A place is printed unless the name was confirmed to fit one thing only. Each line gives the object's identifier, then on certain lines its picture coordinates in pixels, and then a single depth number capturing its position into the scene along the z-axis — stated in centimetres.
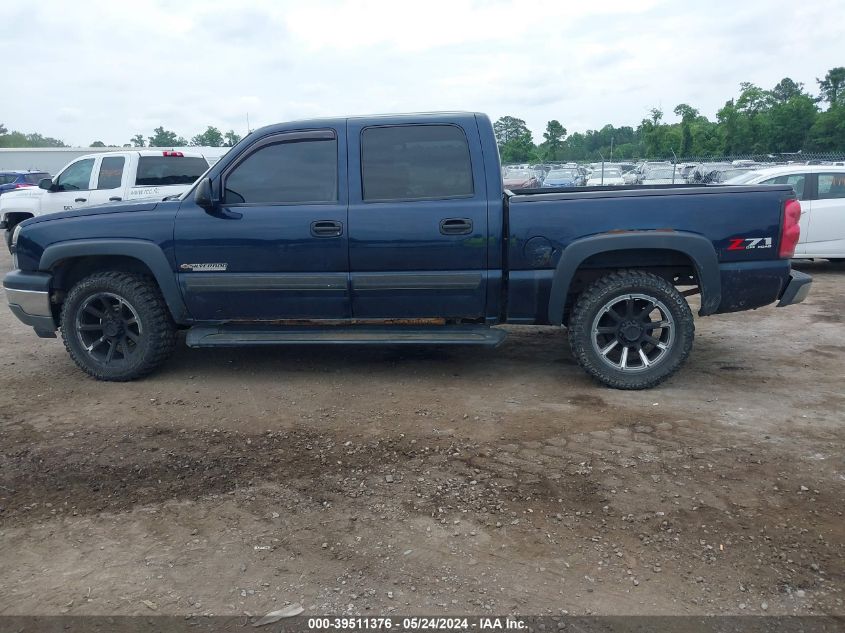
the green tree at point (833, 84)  6251
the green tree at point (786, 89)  7225
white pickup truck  1114
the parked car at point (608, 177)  2622
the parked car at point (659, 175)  2453
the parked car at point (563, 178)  2420
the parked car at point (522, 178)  2180
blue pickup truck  478
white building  4131
